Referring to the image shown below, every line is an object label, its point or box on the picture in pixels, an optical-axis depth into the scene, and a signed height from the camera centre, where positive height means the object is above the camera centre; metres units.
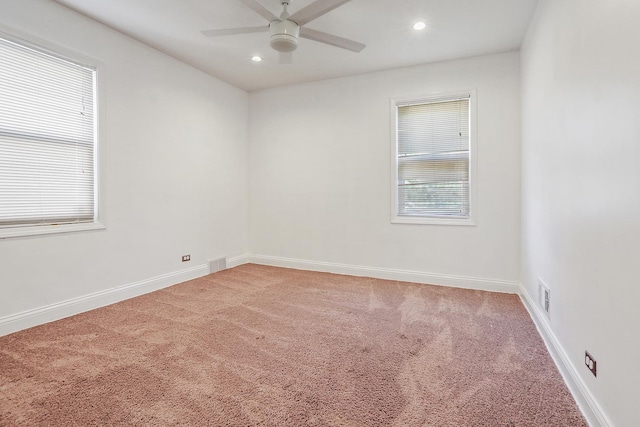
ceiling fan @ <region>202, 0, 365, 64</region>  2.22 +1.48
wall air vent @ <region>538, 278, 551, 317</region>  2.29 -0.67
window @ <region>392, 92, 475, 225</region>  3.72 +0.64
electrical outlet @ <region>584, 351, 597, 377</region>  1.48 -0.76
